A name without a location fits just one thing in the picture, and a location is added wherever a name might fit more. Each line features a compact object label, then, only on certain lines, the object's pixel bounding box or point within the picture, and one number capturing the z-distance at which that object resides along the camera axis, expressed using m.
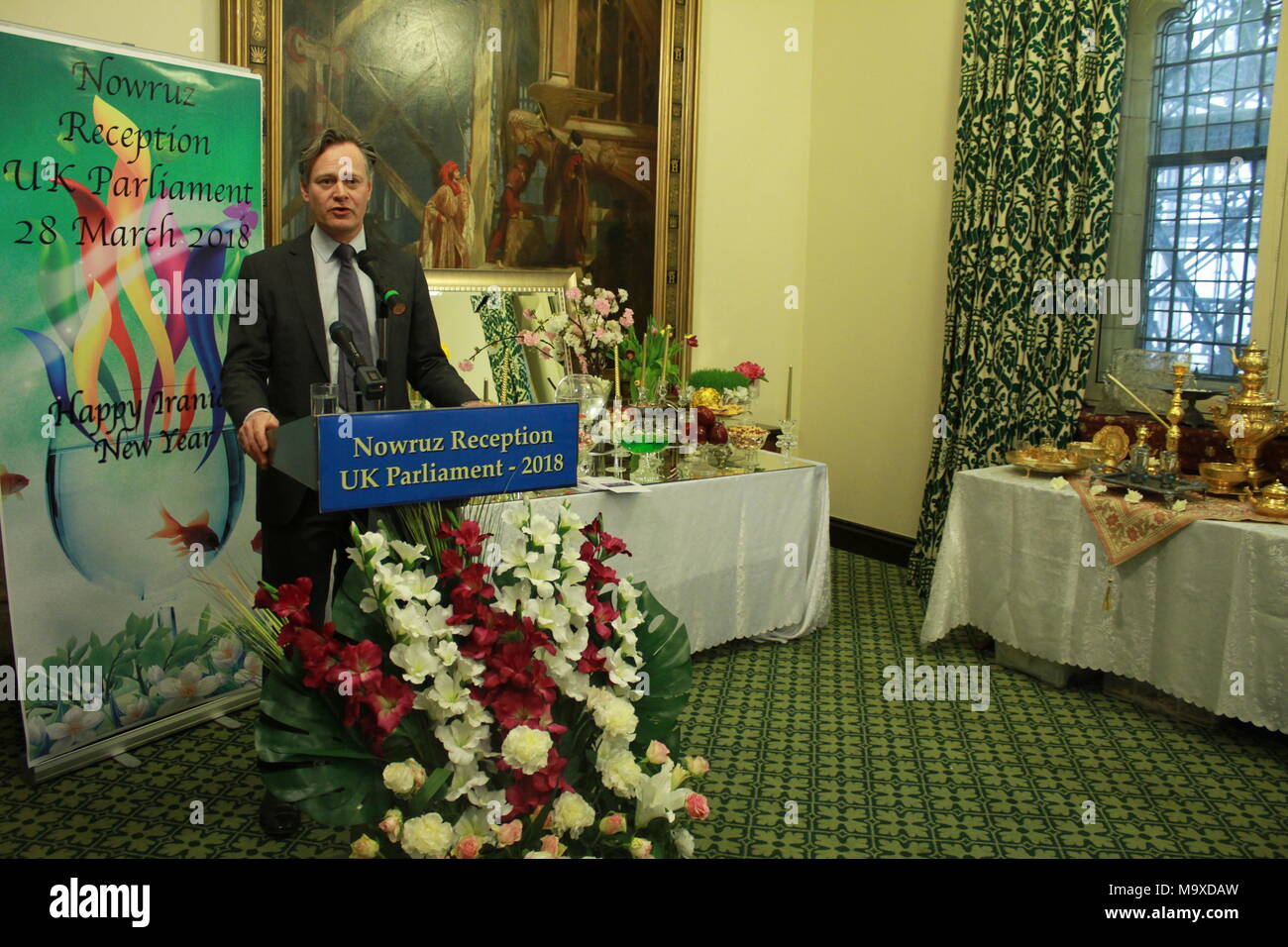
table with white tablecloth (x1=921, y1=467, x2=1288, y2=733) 3.66
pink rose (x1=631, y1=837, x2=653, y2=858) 1.70
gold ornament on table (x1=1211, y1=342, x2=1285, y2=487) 4.10
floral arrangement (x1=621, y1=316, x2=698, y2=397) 5.03
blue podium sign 1.74
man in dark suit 2.82
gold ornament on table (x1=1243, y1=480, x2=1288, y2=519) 3.78
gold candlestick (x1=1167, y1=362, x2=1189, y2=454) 4.33
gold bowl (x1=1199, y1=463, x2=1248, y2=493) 4.12
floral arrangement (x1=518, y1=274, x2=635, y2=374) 4.74
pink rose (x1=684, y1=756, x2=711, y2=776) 1.81
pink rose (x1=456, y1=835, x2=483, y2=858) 1.58
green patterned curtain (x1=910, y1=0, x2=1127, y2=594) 5.02
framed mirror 5.19
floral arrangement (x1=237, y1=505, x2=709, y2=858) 1.65
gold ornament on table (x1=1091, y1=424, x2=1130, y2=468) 4.54
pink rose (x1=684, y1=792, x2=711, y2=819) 1.73
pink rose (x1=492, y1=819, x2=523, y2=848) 1.62
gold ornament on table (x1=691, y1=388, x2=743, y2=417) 4.83
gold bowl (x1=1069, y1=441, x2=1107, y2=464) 4.55
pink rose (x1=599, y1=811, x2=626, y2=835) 1.71
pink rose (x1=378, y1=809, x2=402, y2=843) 1.59
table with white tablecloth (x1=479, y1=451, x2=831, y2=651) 4.16
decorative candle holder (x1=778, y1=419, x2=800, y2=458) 4.87
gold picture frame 5.53
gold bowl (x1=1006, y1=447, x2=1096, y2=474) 4.51
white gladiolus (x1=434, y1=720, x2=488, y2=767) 1.65
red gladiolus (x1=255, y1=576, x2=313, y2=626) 1.72
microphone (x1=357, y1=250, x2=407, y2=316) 2.05
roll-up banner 3.37
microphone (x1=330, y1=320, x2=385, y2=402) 1.92
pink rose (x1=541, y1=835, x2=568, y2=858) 1.63
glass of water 1.99
